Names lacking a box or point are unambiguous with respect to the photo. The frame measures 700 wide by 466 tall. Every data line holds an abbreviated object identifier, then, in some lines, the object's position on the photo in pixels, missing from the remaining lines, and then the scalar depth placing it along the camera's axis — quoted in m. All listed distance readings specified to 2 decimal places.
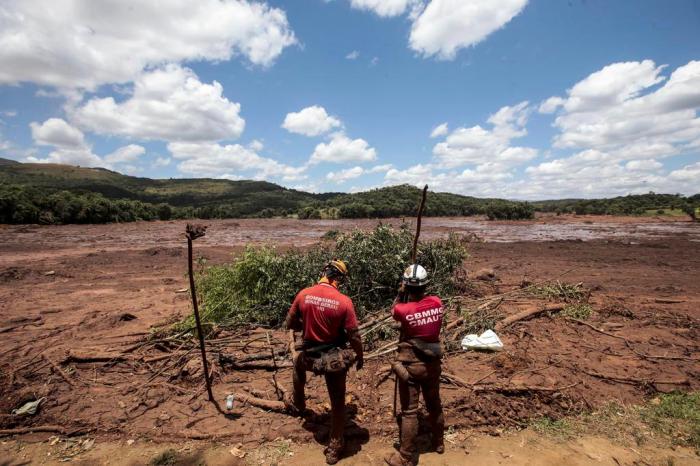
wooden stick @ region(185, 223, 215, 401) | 4.26
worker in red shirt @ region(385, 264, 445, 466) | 3.91
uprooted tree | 7.74
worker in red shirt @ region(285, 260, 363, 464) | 3.98
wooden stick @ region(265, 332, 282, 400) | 5.29
